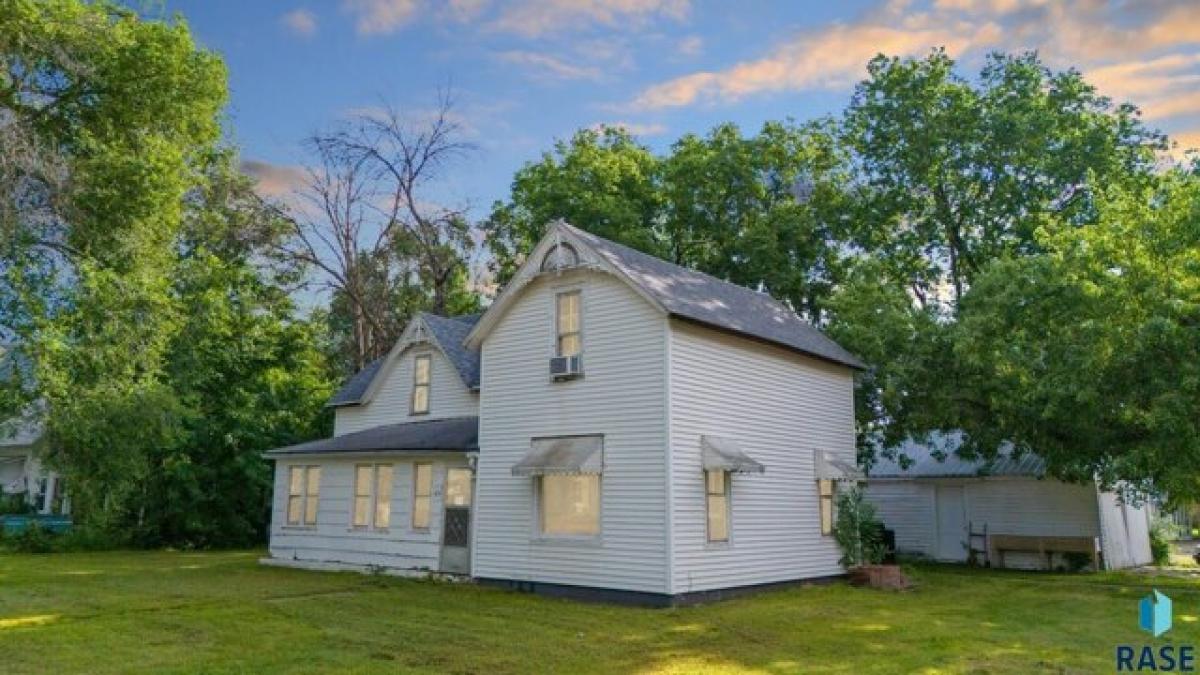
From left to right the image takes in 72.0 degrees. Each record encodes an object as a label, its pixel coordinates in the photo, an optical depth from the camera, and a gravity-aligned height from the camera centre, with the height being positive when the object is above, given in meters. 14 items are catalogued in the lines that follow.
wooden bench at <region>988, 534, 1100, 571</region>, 23.62 -1.30
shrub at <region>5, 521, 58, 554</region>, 26.48 -1.49
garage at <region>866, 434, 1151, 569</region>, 24.20 -0.39
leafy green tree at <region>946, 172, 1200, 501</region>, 16.92 +3.39
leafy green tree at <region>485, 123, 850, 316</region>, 32.78 +12.11
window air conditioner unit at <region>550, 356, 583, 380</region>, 16.89 +2.63
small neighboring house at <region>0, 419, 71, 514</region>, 34.31 +0.66
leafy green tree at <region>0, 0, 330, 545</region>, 19.38 +6.41
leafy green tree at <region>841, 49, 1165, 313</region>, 28.67 +12.26
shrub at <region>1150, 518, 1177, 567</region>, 27.88 -1.46
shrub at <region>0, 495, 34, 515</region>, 32.47 -0.44
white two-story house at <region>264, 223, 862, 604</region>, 15.60 +0.96
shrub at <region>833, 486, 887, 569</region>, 19.94 -0.70
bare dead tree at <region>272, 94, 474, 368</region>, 38.28 +12.63
